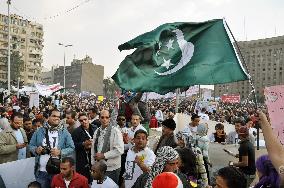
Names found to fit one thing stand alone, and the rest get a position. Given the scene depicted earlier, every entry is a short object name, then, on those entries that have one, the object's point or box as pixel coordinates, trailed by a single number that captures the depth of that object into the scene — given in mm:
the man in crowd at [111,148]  6215
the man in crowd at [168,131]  6188
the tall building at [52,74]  195500
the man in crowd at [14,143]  7082
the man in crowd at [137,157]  5660
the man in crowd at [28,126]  8913
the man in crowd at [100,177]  5621
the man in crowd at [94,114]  9455
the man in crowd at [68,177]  5766
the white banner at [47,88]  25236
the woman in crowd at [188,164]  4922
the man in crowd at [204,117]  16631
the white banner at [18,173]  6480
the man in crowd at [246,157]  6055
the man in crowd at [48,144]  6426
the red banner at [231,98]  40047
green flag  5805
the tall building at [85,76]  172250
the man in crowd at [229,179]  3508
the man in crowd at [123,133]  6894
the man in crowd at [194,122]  9077
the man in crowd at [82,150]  7348
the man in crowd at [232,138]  10352
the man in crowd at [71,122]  8636
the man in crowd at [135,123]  7646
